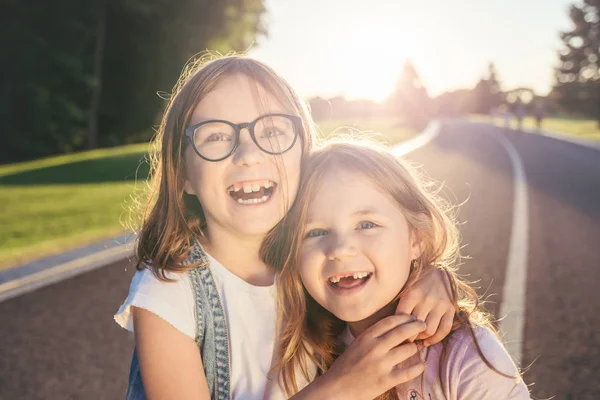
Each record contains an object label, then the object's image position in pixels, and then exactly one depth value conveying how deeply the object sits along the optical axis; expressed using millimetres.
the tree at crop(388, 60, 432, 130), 49112
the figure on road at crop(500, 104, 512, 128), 41719
